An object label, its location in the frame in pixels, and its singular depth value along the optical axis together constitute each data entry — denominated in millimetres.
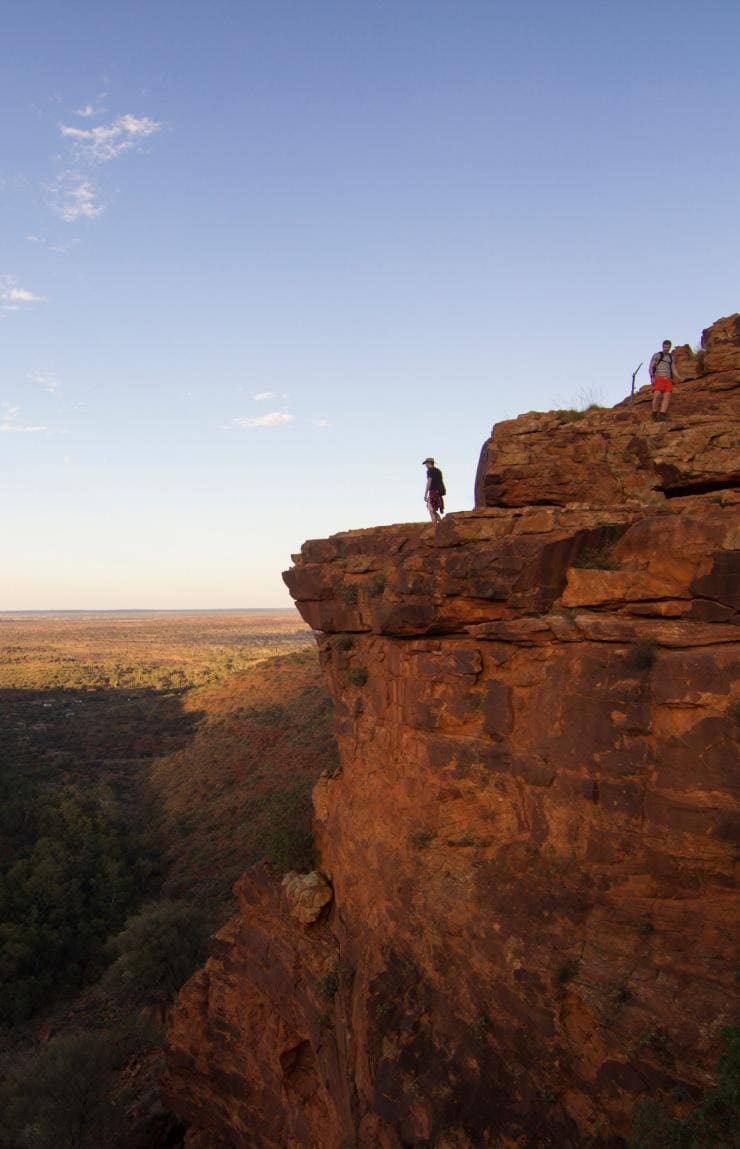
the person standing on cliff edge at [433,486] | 12609
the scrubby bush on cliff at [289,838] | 12453
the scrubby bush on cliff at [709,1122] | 5656
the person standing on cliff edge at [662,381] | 9875
